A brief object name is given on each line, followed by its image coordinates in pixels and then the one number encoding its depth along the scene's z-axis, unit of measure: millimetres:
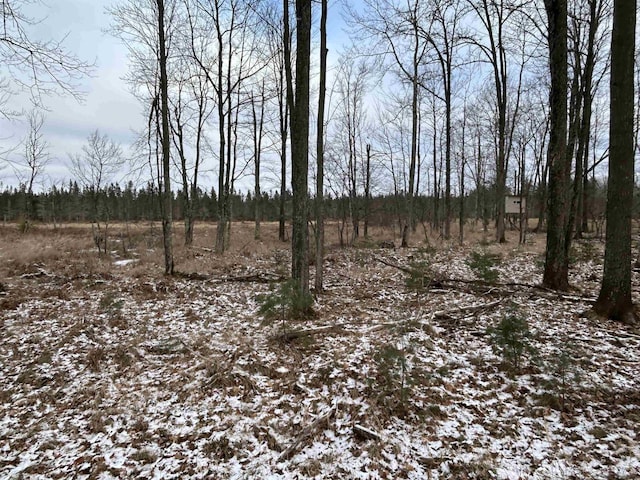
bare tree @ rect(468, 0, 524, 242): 13796
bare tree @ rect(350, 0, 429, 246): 14219
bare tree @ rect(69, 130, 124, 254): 16800
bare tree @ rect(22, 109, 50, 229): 22344
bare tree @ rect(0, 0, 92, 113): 5069
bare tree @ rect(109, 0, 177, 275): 9164
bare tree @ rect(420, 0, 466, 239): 14805
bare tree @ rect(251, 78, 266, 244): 19812
